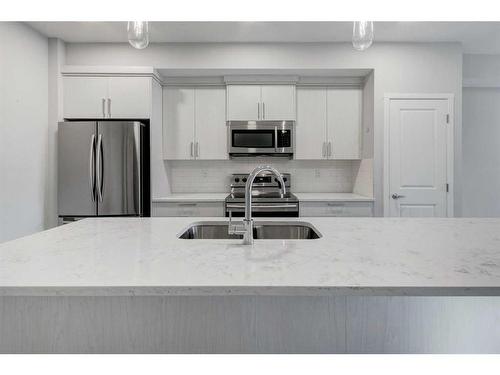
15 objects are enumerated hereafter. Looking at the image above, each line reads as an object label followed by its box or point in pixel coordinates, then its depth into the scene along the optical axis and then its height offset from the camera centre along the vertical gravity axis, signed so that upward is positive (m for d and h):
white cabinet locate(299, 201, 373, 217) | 3.76 -0.26
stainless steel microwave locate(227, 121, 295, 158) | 4.02 +0.53
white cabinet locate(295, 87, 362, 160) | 4.11 +0.70
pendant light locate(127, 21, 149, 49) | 1.58 +0.69
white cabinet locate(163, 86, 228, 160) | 4.10 +0.71
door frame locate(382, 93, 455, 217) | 3.73 +0.42
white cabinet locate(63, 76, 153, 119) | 3.65 +0.90
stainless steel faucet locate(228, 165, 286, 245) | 1.48 -0.17
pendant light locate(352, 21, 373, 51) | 1.62 +0.70
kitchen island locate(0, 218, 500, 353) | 1.10 -0.43
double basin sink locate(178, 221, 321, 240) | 2.05 -0.27
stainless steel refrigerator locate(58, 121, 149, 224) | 3.44 +0.16
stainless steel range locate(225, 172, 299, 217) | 3.66 -0.23
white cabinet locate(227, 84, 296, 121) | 3.99 +0.92
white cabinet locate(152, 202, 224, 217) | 3.76 -0.26
